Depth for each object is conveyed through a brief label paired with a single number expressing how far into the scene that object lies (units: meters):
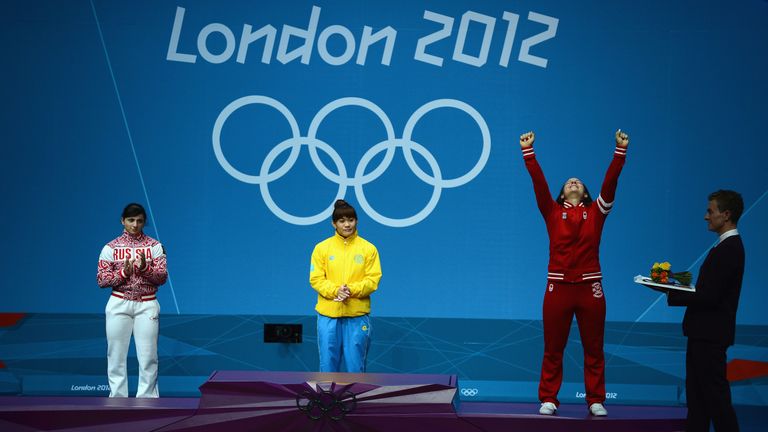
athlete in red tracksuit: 10.87
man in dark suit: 9.98
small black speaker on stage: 15.41
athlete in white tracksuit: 12.90
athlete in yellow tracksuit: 12.87
